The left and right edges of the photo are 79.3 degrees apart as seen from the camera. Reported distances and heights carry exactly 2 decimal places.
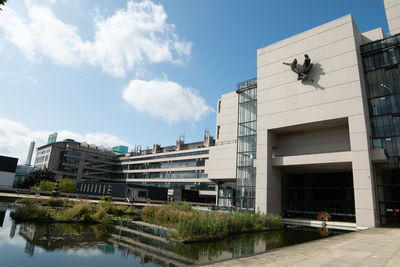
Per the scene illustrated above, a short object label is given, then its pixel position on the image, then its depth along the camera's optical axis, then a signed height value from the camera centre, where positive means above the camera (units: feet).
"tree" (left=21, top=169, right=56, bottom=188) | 228.02 +3.83
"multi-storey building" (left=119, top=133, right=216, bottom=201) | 250.37 +26.93
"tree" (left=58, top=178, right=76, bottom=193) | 185.50 -1.98
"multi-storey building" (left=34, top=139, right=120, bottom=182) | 330.87 +32.31
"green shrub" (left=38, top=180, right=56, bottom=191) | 172.96 -2.75
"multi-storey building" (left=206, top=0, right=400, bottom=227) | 82.84 +29.04
